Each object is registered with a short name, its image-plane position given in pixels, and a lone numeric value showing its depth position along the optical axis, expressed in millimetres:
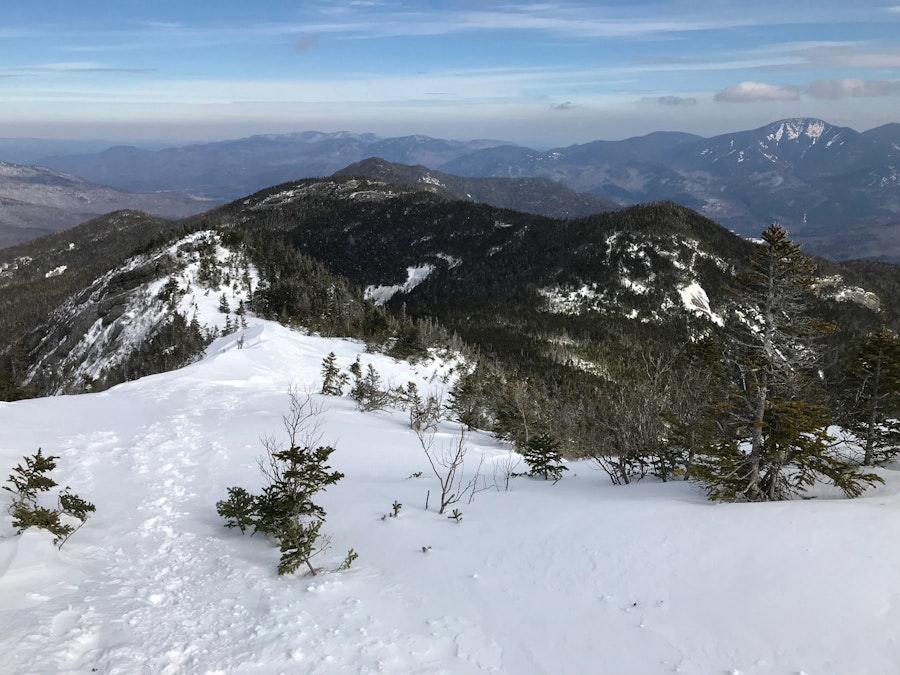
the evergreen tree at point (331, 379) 40881
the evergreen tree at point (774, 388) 13375
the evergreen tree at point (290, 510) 10898
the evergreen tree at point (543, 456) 19266
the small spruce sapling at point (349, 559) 11266
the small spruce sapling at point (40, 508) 11094
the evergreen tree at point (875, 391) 21562
